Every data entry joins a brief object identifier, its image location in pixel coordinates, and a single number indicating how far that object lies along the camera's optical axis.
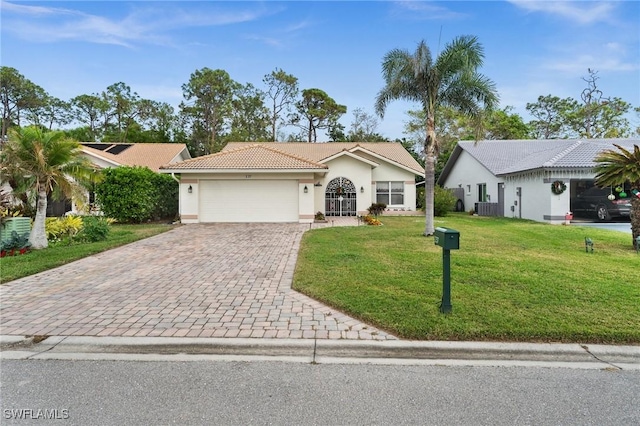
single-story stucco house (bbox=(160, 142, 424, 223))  16.78
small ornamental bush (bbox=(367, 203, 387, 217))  19.64
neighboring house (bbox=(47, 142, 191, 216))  21.61
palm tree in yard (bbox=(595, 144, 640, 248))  9.39
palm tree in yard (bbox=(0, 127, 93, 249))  9.30
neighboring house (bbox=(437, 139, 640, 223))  16.23
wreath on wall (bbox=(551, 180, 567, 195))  16.12
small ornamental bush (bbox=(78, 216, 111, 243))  10.99
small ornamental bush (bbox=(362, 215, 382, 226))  16.10
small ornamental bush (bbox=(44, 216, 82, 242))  11.11
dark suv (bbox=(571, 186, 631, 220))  16.38
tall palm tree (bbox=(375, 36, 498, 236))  11.44
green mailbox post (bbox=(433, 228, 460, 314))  4.42
